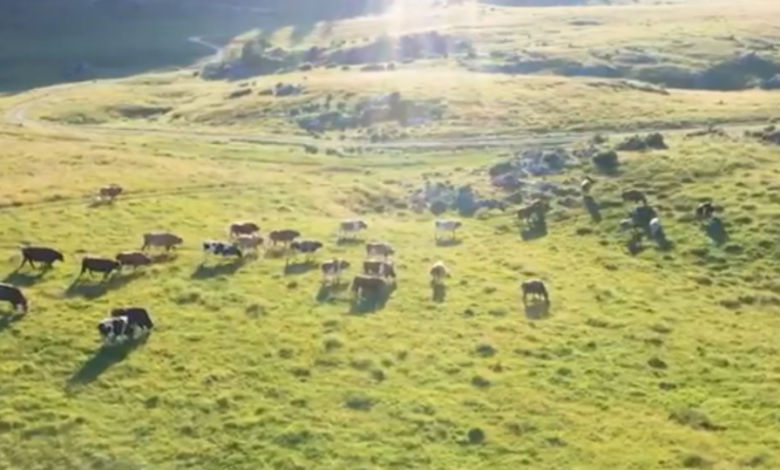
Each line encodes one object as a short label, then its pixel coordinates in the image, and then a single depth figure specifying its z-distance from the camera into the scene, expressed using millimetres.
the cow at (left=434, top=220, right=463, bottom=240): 55531
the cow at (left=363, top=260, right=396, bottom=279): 45875
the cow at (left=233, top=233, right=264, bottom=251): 49469
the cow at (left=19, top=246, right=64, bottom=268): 45125
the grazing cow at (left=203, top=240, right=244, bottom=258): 47750
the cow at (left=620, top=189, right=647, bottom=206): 60347
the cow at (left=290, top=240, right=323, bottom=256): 49500
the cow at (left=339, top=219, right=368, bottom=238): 53938
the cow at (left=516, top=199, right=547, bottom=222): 59000
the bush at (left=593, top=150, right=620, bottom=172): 68500
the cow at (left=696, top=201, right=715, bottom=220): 56781
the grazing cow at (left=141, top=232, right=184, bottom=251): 48597
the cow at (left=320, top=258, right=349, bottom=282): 45562
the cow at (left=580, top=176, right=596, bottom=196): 62906
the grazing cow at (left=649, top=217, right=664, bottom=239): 54344
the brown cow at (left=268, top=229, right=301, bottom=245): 50562
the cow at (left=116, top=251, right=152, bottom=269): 45500
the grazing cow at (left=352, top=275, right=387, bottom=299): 43688
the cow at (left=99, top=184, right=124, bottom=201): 60125
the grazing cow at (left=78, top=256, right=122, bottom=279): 43906
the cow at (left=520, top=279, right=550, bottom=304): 44125
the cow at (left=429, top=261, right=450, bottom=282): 46375
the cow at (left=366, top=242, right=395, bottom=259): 49375
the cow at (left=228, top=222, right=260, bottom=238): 52062
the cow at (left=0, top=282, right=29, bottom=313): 39562
